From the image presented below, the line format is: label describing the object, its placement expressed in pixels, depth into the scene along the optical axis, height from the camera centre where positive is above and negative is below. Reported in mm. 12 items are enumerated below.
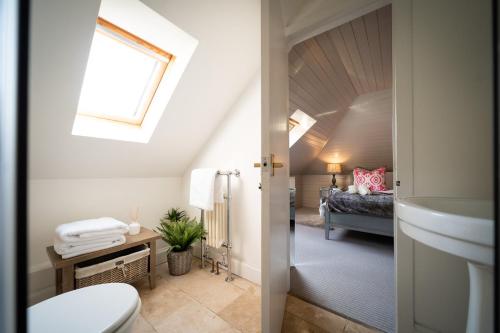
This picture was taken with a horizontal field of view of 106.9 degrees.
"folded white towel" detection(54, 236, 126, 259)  1195 -562
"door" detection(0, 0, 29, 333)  205 +5
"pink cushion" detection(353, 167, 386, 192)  3342 -231
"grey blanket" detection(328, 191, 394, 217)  2291 -488
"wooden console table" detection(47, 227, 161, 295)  1173 -618
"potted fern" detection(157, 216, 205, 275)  1711 -708
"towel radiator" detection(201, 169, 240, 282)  1675 -549
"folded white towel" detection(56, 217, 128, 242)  1205 -430
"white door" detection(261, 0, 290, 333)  854 -25
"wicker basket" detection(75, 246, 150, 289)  1247 -743
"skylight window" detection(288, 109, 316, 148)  2929 +721
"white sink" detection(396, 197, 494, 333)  415 -174
